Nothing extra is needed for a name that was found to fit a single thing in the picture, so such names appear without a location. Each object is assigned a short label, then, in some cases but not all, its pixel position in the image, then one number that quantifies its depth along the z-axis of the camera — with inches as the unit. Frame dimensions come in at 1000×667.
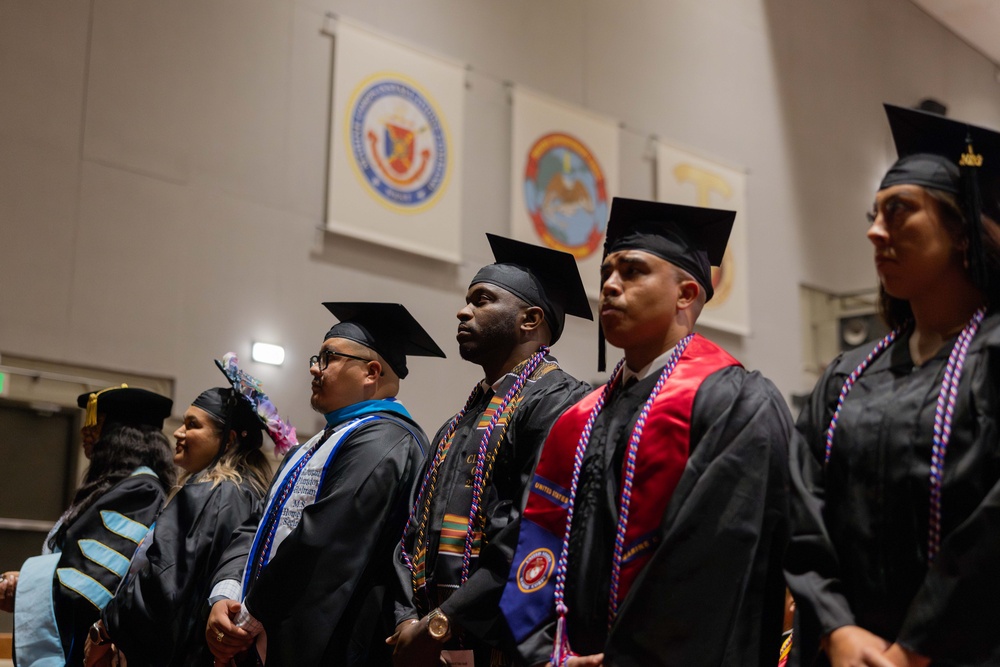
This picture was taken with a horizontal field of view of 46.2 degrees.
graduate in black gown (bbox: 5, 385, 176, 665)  193.9
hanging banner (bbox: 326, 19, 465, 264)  347.9
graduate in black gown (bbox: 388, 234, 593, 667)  123.3
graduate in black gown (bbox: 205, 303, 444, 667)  150.3
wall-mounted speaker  458.8
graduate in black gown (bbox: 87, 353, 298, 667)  177.5
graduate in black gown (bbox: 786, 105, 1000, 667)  78.7
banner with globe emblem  393.4
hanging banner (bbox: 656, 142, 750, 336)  433.7
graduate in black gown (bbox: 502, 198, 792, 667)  96.7
